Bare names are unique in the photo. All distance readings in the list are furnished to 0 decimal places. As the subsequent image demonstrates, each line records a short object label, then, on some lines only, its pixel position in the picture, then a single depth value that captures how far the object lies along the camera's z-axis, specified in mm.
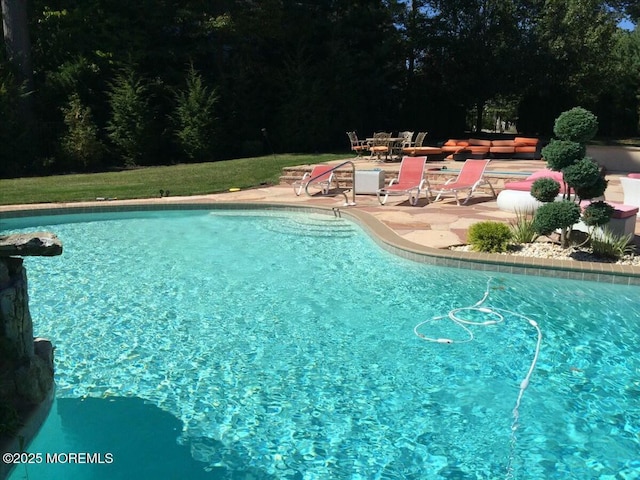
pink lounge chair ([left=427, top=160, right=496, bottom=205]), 11188
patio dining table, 17688
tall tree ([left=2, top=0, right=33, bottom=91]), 18922
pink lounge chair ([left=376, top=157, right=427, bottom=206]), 11391
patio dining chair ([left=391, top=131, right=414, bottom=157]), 18141
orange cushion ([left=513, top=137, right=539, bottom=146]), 18156
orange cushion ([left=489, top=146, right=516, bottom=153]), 17891
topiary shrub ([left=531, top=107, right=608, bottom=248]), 6820
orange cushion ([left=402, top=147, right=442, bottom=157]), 17172
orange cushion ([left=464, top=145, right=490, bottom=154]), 17453
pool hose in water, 4955
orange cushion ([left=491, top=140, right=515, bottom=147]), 18188
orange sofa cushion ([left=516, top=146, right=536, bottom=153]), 18094
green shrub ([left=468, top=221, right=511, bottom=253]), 7691
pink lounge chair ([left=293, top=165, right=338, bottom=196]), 12859
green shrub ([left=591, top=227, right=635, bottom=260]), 7266
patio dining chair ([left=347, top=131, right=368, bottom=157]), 19034
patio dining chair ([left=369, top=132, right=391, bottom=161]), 17641
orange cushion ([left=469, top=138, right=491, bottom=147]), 18222
